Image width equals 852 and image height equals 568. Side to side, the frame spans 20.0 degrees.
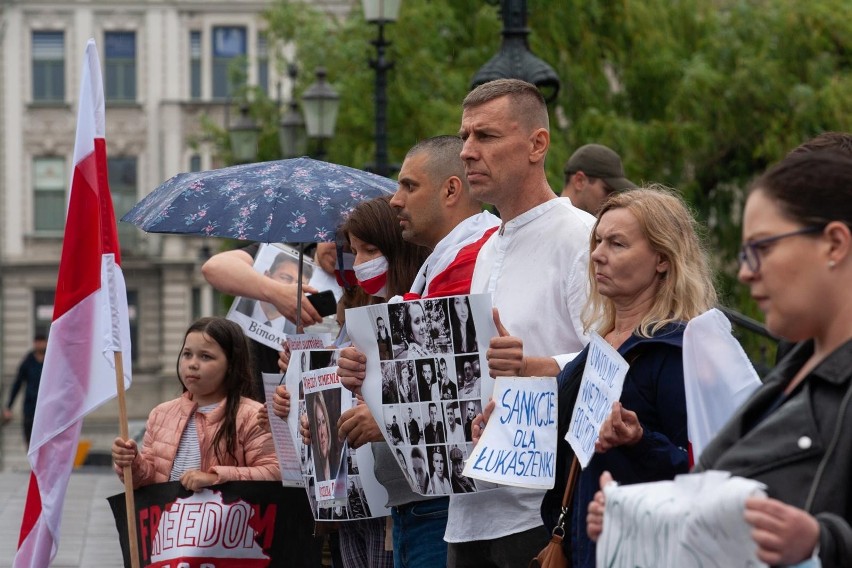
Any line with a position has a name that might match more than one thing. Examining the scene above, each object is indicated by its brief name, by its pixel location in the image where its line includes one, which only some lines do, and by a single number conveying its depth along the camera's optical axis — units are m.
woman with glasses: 3.90
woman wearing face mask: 8.18
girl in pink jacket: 9.27
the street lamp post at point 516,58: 14.87
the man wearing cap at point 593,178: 10.85
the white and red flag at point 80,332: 9.15
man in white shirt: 6.77
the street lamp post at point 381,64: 21.41
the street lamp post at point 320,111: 25.12
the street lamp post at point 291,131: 26.83
